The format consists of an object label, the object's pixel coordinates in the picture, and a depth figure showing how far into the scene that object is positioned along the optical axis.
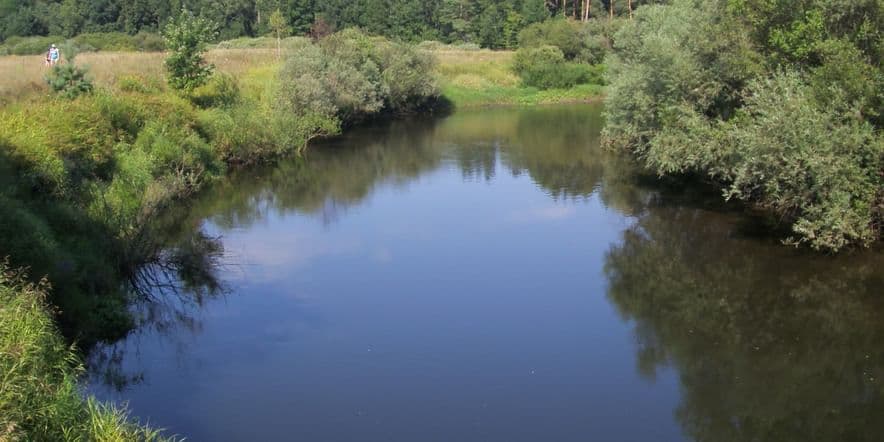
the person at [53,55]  30.20
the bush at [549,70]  54.62
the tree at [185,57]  29.91
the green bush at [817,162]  16.31
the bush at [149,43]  51.09
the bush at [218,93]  30.64
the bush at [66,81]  23.31
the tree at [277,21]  54.56
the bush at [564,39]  58.91
